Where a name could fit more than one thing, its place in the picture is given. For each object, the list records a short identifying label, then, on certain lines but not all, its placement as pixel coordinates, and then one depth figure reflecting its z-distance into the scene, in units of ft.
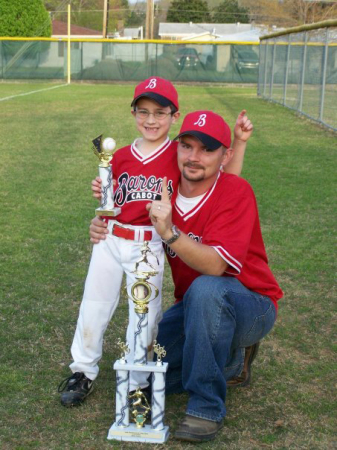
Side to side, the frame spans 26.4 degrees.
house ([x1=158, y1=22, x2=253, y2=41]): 237.66
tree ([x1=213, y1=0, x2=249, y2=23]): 284.61
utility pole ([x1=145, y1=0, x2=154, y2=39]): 143.02
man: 9.63
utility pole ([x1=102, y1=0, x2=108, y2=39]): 153.28
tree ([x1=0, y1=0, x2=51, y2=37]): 121.39
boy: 10.61
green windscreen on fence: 107.24
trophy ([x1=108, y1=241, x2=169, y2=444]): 9.65
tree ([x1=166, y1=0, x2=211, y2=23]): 265.34
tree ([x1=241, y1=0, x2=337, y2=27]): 151.74
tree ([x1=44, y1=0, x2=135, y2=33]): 252.42
